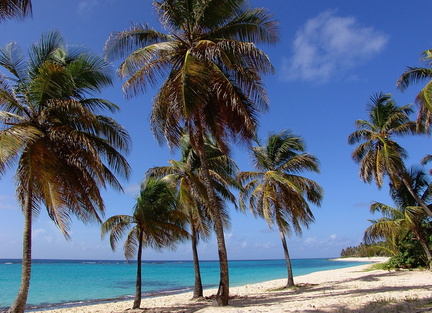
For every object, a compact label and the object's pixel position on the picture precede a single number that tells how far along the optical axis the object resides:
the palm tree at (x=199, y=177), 13.49
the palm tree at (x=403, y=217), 18.55
